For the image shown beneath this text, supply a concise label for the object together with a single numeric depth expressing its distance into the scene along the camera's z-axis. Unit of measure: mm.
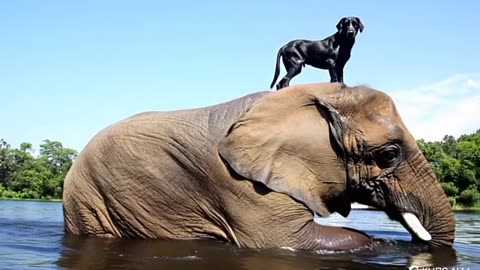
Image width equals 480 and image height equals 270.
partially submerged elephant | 6316
